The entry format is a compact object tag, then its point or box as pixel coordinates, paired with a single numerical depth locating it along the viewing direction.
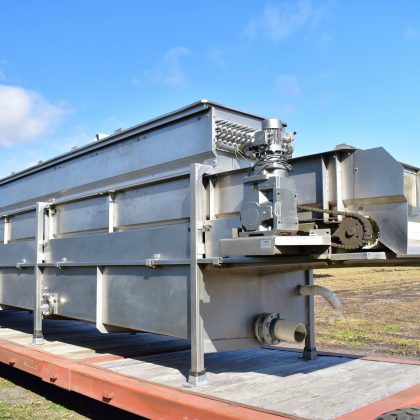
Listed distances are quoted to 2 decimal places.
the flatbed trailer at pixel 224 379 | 2.94
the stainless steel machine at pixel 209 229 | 3.04
